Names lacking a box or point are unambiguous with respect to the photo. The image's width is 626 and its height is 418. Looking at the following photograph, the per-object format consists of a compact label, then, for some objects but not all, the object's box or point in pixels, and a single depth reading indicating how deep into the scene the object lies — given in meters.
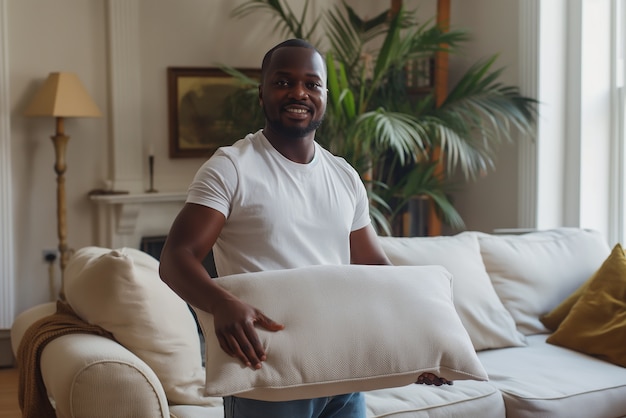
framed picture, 5.16
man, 1.39
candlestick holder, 5.06
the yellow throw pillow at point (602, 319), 2.96
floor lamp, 4.59
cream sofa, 2.05
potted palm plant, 4.09
